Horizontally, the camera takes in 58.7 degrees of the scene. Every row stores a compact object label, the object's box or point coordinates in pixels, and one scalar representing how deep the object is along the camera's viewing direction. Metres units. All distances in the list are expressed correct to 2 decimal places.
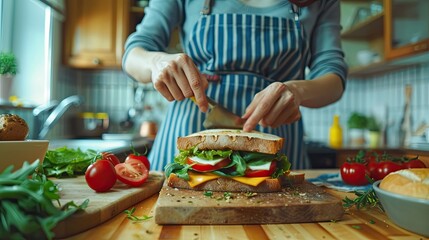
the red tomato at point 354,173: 1.15
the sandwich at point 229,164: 0.92
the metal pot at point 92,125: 3.33
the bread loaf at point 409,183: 0.64
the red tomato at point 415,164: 1.11
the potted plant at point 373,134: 3.17
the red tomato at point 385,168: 1.16
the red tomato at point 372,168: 1.22
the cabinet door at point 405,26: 2.50
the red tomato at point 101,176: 0.88
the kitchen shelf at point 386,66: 2.63
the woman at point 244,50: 1.38
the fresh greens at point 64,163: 1.13
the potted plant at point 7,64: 1.50
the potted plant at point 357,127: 3.33
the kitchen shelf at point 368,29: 3.00
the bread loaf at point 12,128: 0.82
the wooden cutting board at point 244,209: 0.74
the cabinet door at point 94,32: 3.36
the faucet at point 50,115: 2.44
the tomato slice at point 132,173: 0.97
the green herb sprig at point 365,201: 0.84
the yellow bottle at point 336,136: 3.21
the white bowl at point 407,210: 0.62
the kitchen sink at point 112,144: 2.38
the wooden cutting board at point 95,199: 0.66
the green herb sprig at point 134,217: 0.75
